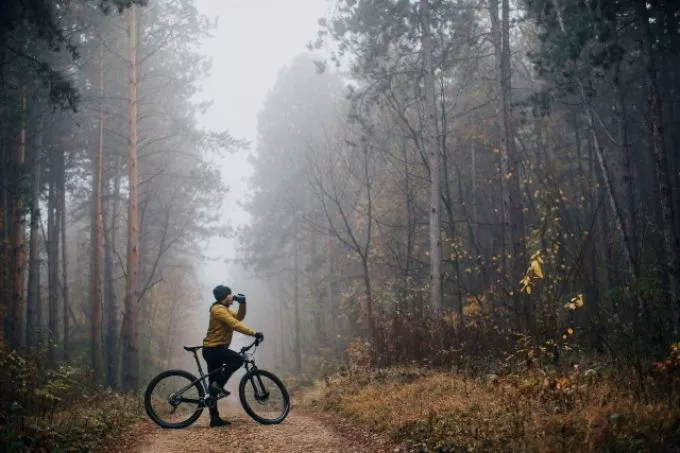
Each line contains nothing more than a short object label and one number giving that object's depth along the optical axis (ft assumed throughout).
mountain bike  25.57
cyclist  25.67
